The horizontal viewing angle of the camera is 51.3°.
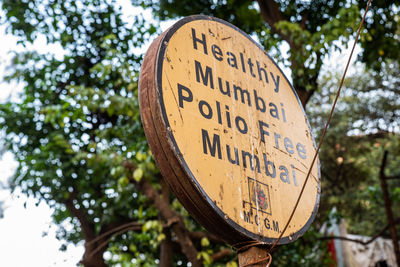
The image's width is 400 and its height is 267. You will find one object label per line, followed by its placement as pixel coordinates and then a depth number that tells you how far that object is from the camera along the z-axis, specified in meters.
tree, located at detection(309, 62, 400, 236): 11.70
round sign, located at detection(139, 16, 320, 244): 1.27
